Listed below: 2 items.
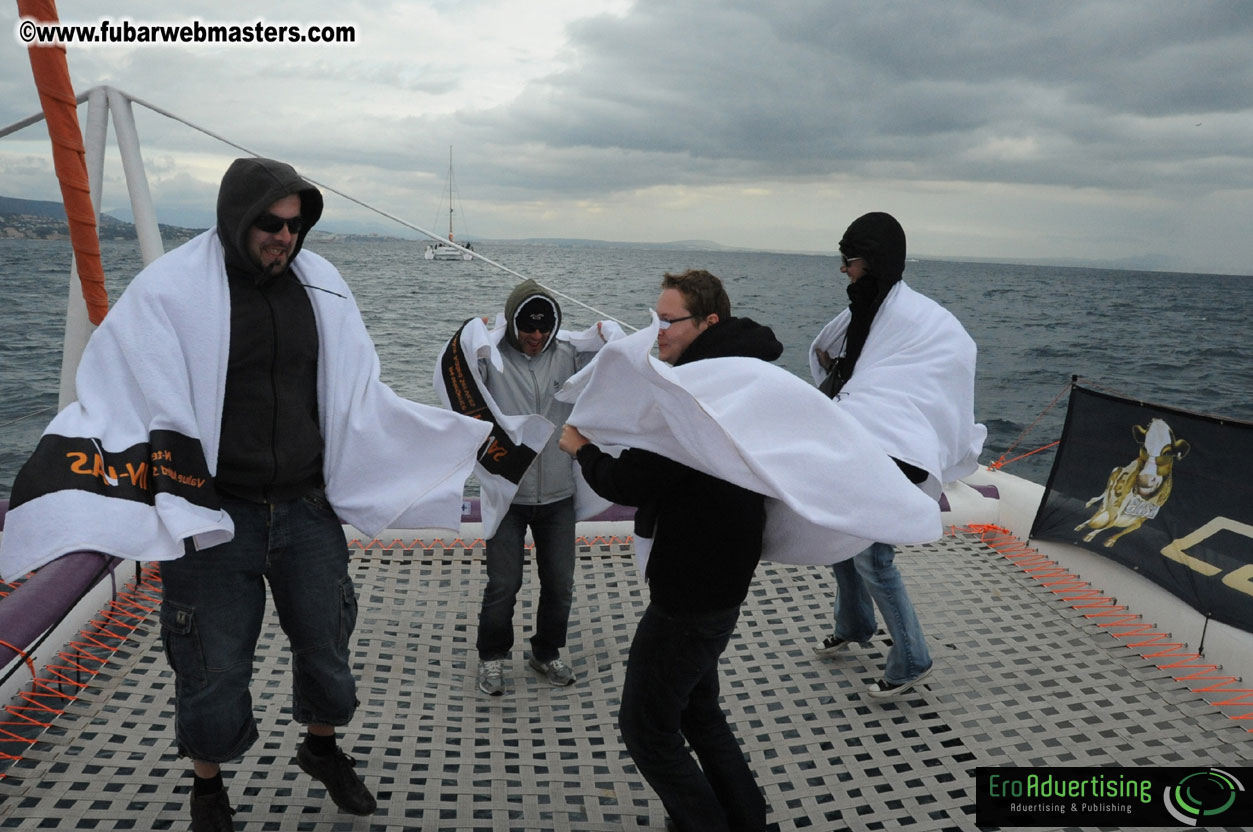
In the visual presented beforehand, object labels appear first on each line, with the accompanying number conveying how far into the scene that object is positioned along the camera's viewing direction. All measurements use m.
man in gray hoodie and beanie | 3.32
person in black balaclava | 2.93
